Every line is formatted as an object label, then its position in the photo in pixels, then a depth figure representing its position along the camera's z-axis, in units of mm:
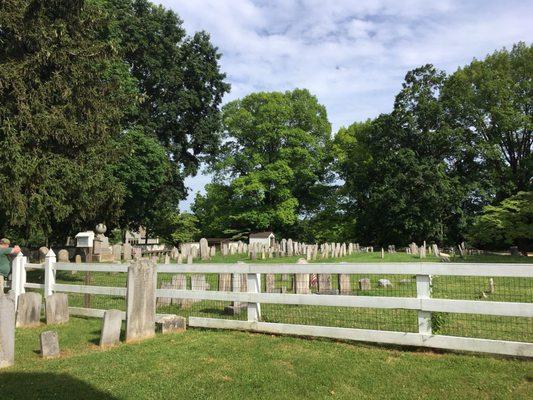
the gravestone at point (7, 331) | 6340
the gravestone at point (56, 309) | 9358
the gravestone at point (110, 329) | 7297
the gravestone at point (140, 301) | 7641
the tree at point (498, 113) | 43469
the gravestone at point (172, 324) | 8117
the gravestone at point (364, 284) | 11768
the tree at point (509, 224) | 32125
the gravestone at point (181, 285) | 10011
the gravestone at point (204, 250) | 24914
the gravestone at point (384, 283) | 12088
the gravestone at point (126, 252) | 23828
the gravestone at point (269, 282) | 9765
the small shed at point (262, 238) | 39406
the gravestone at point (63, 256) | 15000
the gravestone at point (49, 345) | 6824
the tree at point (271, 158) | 45844
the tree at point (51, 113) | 14555
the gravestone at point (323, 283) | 10586
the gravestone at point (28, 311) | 9164
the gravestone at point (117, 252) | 23469
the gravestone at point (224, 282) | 10173
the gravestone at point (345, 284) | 10876
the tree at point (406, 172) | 42312
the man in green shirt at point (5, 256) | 11891
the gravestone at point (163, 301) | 11012
